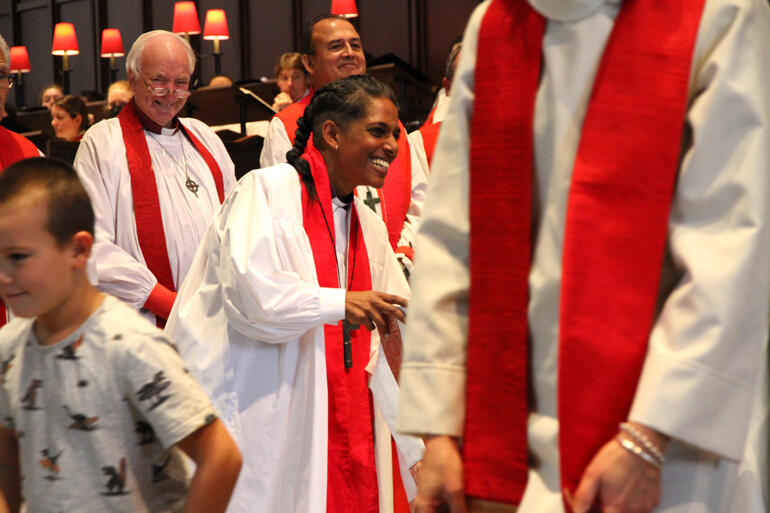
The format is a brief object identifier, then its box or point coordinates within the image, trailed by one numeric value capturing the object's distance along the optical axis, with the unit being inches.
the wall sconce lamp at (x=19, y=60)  544.7
